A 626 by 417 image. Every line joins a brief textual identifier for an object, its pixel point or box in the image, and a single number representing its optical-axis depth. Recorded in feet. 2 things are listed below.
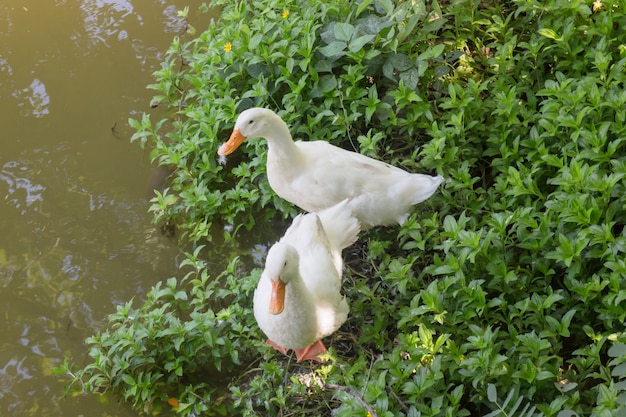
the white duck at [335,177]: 10.78
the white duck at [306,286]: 9.09
